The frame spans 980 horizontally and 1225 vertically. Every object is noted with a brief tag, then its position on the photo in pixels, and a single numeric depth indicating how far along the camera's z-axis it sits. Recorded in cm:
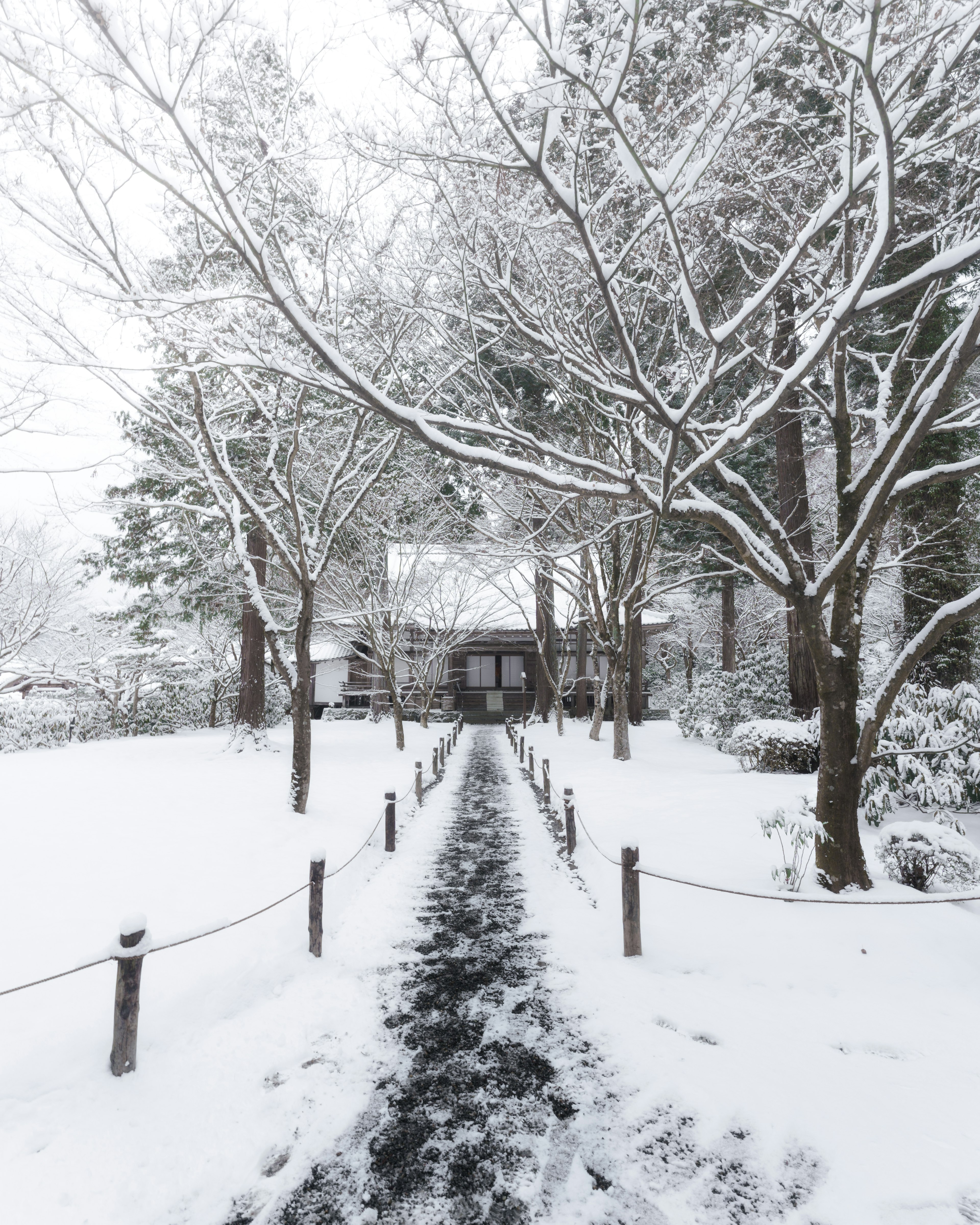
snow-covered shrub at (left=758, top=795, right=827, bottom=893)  537
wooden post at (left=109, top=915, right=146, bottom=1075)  318
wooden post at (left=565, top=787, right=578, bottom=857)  743
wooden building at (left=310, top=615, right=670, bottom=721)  3188
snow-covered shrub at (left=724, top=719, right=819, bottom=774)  1144
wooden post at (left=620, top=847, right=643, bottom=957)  462
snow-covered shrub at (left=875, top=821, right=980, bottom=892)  531
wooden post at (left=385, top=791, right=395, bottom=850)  777
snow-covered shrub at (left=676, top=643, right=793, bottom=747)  1488
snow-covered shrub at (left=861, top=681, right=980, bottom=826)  670
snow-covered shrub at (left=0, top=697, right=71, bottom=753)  1443
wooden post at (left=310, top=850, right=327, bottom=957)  474
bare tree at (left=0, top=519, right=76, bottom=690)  1473
